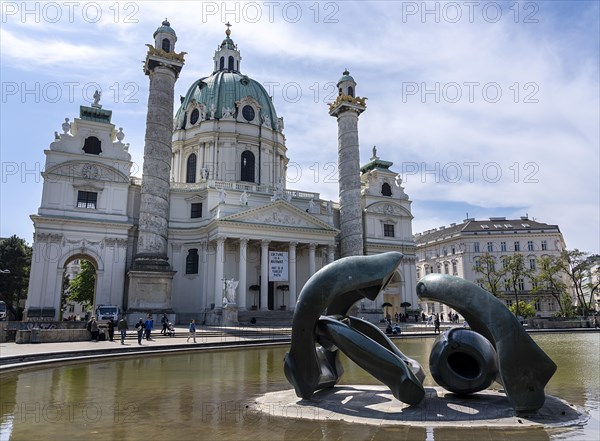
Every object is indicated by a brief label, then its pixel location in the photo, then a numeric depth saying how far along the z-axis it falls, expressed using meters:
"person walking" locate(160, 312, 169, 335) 29.96
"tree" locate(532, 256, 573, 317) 55.19
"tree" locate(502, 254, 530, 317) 55.46
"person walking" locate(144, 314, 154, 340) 26.39
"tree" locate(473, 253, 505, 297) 57.12
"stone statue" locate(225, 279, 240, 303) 40.03
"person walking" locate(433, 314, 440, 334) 35.13
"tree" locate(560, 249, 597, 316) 54.47
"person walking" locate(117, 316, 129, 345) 24.19
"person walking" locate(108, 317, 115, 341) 25.88
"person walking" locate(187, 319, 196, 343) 26.28
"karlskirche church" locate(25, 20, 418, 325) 41.72
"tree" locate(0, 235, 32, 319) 56.59
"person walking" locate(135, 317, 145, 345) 23.83
